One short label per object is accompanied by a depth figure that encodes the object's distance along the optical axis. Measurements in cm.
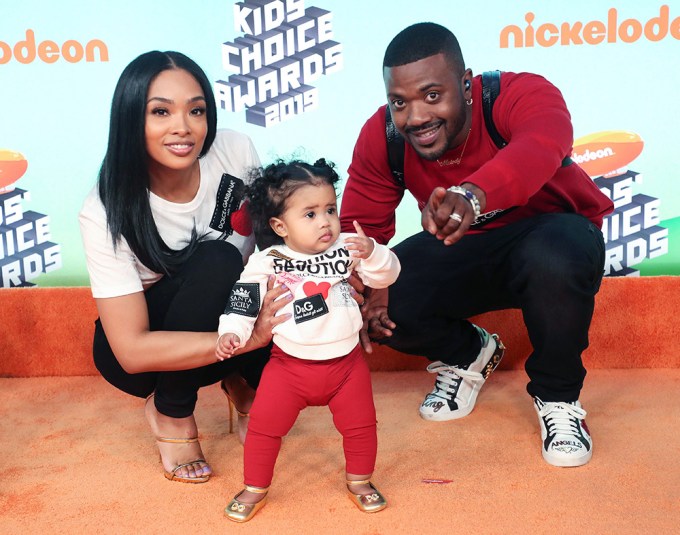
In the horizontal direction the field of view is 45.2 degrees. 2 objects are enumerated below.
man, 190
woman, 185
